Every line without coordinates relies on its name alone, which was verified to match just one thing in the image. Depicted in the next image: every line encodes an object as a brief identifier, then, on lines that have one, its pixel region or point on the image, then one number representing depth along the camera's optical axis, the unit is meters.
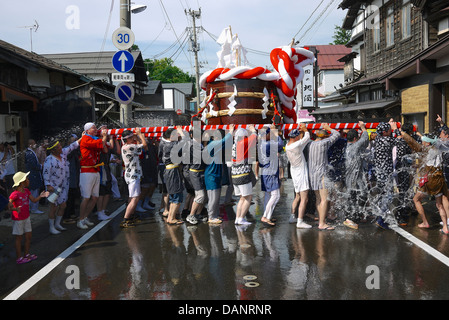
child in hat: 6.05
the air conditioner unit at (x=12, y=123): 12.88
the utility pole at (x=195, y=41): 38.34
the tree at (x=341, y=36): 53.88
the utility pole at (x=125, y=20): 12.16
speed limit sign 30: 11.50
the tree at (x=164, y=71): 69.44
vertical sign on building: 23.61
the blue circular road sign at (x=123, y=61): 11.42
